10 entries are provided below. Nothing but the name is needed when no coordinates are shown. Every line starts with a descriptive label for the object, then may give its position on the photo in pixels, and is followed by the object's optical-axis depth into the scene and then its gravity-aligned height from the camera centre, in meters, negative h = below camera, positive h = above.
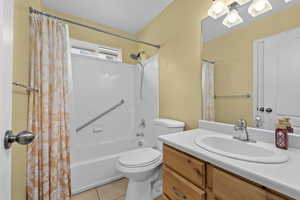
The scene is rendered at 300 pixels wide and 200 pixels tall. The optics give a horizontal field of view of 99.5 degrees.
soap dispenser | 0.74 -0.20
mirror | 0.79 +0.25
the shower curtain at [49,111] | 1.15 -0.12
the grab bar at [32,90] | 1.09 +0.08
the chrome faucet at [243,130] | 0.90 -0.21
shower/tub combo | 1.82 -0.14
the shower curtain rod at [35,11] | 1.18 +0.84
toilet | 1.20 -0.65
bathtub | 1.57 -0.91
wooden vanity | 0.52 -0.42
